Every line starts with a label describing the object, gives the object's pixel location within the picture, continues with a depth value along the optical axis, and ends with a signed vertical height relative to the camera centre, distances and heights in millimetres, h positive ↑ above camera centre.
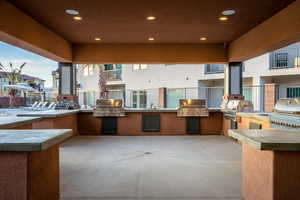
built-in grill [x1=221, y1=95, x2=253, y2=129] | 5819 -224
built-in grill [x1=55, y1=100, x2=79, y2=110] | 6805 -221
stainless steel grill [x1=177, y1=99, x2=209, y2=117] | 6820 -303
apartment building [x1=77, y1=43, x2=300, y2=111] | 9844 +1079
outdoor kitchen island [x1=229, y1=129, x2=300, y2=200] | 1648 -515
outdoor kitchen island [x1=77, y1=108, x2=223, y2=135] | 7090 -799
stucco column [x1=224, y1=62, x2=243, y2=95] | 7059 +643
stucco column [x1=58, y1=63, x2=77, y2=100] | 7039 +575
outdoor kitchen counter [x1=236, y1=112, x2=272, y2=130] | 4120 -479
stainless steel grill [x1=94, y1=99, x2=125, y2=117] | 6828 -309
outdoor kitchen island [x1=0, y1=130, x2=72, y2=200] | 1537 -482
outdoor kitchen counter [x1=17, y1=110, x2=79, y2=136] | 4837 -561
